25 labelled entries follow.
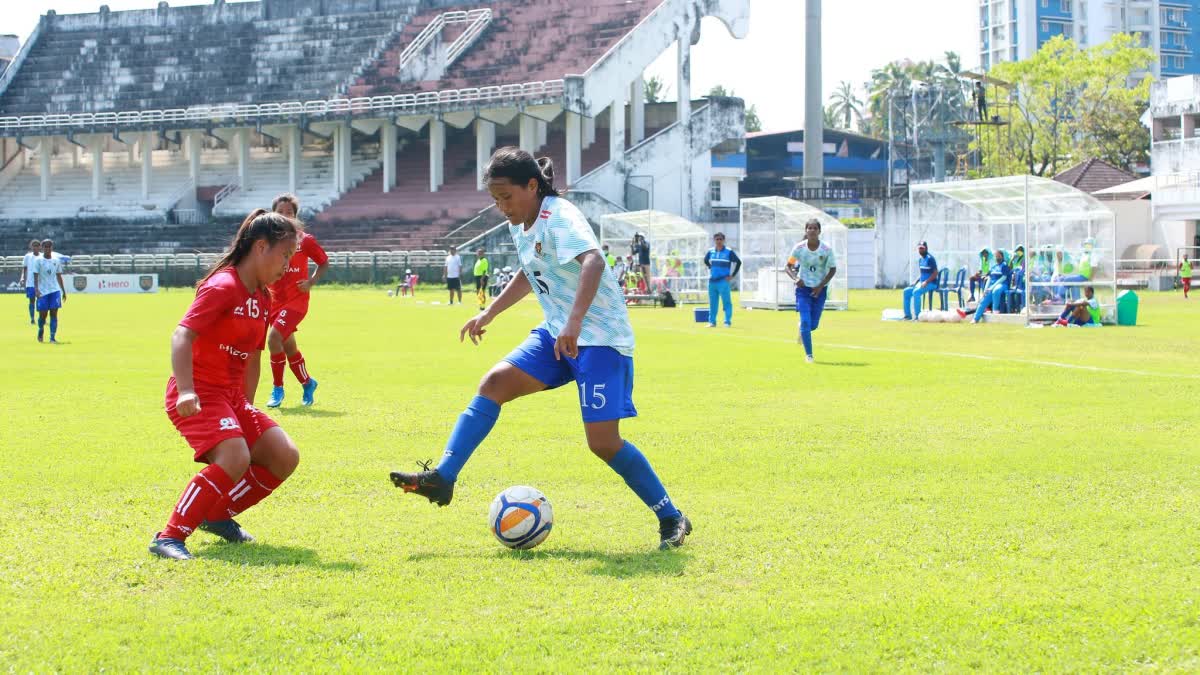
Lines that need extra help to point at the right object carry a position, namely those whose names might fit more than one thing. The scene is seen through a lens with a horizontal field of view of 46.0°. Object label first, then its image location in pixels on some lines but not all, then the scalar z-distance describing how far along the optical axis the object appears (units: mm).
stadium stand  65438
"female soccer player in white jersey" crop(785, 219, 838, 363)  18016
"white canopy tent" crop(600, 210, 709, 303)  43438
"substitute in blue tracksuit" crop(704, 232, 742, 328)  26938
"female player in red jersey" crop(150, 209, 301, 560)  6371
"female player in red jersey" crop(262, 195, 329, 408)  12367
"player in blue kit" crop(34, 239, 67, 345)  24016
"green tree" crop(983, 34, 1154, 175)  77250
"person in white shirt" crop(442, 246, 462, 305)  41688
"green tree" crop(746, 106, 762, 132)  137588
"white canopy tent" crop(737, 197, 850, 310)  38125
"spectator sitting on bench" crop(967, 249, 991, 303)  31500
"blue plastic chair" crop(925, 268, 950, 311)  33406
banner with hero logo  55000
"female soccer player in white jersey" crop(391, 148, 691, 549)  6527
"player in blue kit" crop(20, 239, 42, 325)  24656
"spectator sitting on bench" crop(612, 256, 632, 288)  42781
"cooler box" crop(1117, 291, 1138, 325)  27828
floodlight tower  62781
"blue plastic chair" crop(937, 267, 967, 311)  33262
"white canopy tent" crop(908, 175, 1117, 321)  28828
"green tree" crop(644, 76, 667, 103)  125875
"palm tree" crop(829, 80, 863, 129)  152000
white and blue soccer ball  6469
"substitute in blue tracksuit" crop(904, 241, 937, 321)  30578
